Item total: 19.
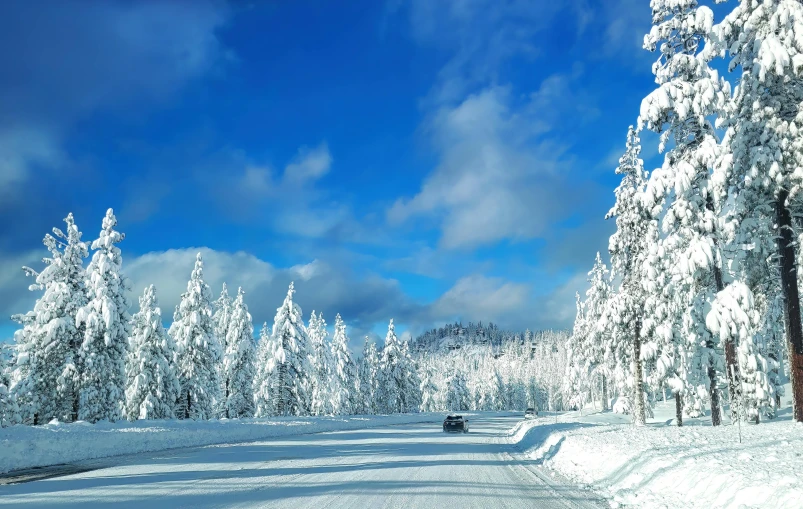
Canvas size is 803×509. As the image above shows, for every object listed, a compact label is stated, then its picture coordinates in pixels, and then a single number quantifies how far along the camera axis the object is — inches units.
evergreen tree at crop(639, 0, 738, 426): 752.3
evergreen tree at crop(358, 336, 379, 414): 2979.8
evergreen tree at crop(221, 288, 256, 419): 2001.7
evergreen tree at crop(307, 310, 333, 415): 2529.5
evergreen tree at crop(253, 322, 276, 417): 2025.1
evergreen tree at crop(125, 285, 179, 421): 1567.4
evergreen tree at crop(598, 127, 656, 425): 1171.5
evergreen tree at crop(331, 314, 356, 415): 2625.5
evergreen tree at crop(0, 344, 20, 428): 1069.8
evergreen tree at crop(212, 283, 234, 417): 2271.2
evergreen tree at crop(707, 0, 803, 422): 644.7
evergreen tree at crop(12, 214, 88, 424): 1269.7
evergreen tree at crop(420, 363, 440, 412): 3926.7
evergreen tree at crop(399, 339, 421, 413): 2982.3
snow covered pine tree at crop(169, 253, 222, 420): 1694.1
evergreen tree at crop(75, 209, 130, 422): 1288.1
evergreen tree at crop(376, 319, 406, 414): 2935.5
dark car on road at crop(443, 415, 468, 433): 1465.7
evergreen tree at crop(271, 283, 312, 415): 2010.3
